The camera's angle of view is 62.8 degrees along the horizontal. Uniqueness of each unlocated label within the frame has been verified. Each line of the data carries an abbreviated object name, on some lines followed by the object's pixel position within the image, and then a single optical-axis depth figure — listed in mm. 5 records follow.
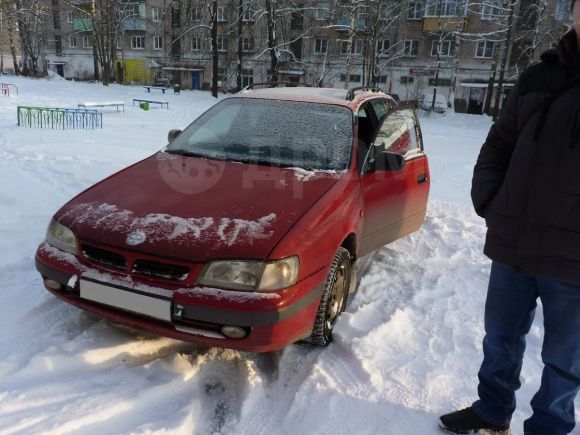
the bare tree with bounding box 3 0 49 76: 41125
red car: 2361
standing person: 1793
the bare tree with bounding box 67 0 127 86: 36188
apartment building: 27828
